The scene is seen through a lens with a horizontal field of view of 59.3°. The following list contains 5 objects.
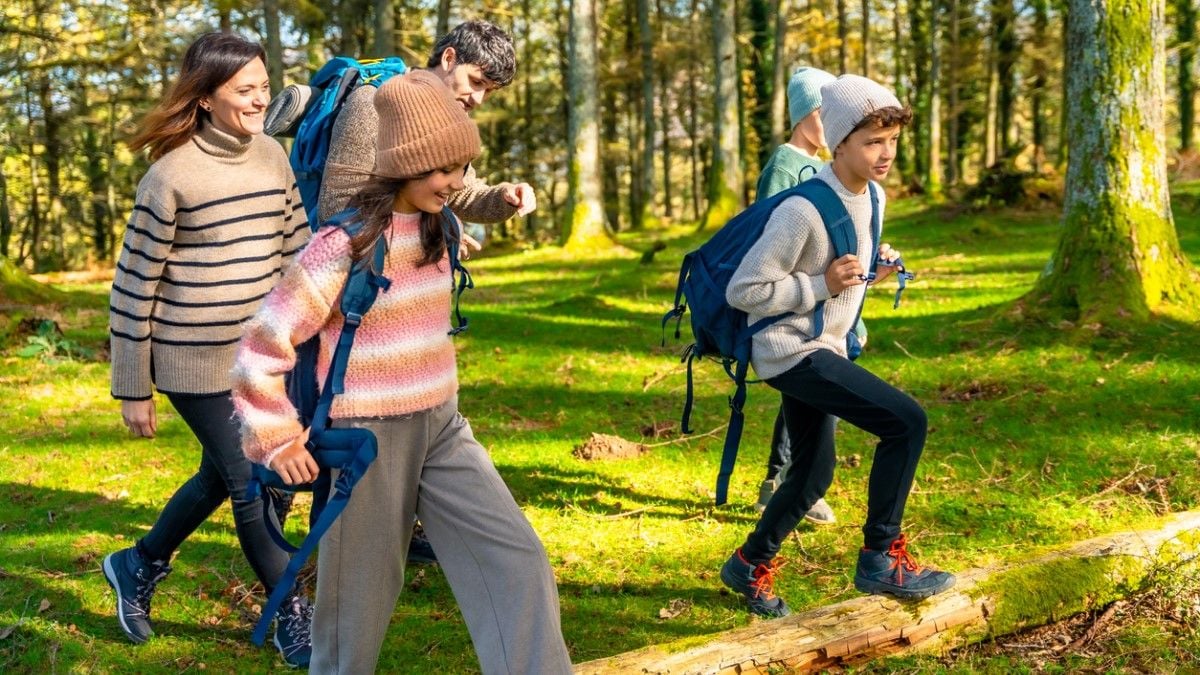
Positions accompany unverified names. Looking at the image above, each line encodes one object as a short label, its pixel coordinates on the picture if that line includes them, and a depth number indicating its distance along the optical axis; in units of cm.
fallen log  363
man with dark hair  392
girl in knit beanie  283
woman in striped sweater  390
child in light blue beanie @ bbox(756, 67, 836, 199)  525
